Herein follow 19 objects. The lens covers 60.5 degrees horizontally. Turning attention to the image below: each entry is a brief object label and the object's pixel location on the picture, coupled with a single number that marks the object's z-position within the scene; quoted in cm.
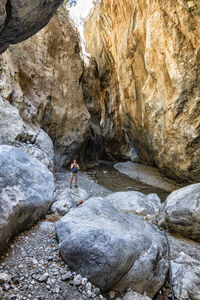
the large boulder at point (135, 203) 715
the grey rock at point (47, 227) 388
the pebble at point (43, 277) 243
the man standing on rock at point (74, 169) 977
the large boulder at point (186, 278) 345
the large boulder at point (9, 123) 740
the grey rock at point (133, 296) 286
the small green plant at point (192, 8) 738
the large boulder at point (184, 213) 552
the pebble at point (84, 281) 257
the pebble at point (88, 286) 253
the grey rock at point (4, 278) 221
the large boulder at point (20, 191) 302
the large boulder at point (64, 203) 518
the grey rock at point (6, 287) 213
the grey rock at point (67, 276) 256
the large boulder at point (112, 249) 270
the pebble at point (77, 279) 255
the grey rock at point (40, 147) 825
